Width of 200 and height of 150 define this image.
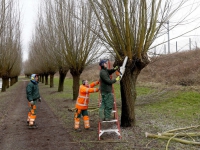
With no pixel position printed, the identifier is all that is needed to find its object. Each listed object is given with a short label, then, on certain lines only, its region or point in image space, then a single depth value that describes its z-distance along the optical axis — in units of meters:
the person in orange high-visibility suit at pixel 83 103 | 6.96
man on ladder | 6.39
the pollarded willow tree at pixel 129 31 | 6.42
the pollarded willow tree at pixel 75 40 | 13.82
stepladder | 6.01
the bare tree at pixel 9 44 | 19.58
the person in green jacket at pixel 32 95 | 7.71
